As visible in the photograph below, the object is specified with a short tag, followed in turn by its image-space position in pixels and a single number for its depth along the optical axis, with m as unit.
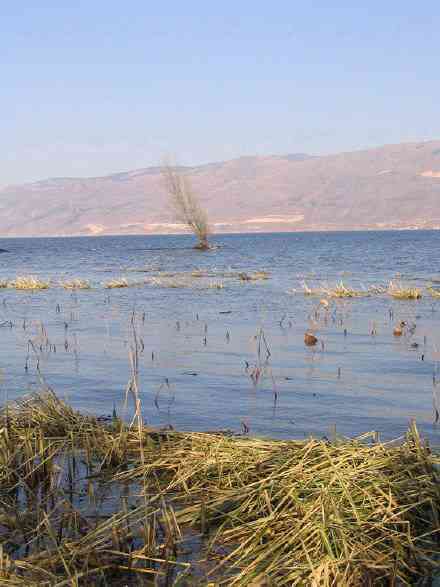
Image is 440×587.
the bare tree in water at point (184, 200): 71.00
